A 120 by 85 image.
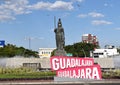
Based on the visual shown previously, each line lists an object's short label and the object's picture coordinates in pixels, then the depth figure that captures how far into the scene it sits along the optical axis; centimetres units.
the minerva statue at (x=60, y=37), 3841
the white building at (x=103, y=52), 17236
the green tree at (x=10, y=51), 11962
